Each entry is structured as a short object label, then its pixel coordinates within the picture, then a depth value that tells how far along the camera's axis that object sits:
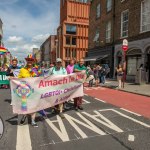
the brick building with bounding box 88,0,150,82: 12.85
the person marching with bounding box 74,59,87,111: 5.35
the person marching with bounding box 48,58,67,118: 4.56
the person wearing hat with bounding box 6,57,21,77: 6.58
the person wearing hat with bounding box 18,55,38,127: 4.00
